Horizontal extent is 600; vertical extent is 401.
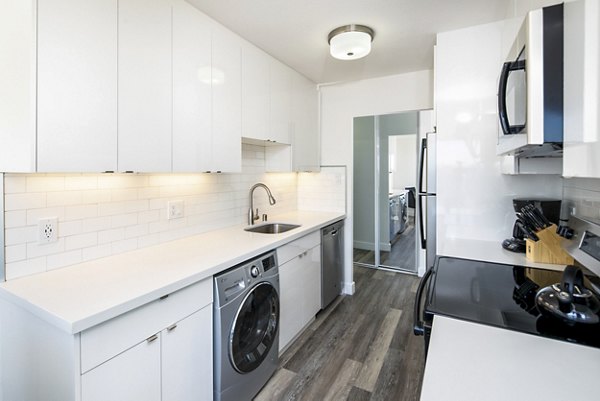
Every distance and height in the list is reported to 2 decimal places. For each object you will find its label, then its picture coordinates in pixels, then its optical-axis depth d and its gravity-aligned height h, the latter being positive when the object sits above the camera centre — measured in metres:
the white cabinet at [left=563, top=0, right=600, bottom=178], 0.56 +0.22
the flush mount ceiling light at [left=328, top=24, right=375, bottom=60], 2.05 +1.09
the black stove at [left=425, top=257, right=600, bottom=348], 0.91 -0.38
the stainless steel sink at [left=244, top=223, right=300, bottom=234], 2.70 -0.27
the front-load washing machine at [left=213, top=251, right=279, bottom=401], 1.55 -0.75
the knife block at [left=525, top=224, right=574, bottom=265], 1.54 -0.27
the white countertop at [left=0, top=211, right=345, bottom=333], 1.03 -0.36
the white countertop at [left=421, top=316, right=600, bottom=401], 0.65 -0.41
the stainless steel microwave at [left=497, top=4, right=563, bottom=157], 0.74 +0.31
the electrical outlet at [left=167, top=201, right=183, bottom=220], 2.00 -0.08
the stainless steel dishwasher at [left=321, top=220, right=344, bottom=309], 2.84 -0.64
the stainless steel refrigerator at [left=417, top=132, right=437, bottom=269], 2.31 +0.04
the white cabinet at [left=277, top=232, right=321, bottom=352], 2.17 -0.69
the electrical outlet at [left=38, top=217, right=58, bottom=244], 1.37 -0.15
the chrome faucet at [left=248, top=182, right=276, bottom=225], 2.64 -0.09
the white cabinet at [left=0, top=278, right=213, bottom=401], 1.02 -0.61
